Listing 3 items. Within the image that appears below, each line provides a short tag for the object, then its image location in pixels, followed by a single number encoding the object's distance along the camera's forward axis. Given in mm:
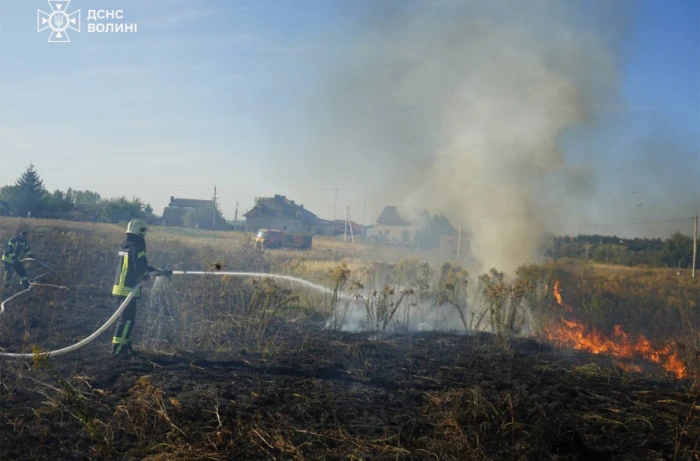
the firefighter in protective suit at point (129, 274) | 7590
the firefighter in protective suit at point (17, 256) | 12781
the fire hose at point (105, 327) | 6977
